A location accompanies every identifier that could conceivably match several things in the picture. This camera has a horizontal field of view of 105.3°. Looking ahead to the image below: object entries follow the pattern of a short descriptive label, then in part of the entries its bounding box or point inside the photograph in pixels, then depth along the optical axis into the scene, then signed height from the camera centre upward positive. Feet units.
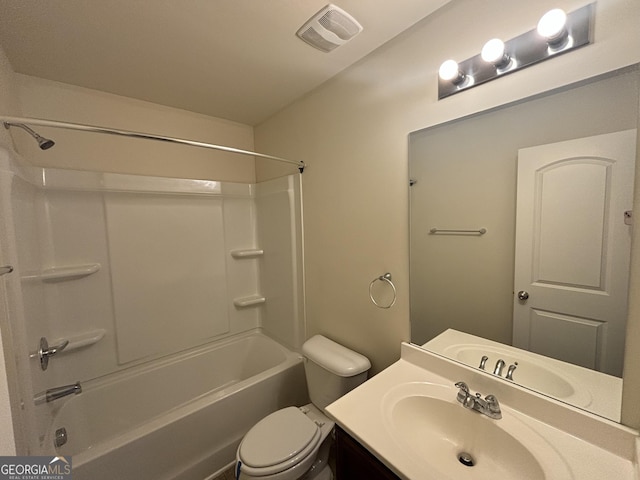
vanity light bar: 2.36 +1.81
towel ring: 4.13 -1.11
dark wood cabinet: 2.42 -2.55
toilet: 3.54 -3.43
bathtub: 3.81 -3.70
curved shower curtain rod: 3.00 +1.43
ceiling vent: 3.31 +2.80
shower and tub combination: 3.73 -1.94
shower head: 3.60 +1.34
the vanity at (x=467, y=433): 2.19 -2.20
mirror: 2.44 +0.01
